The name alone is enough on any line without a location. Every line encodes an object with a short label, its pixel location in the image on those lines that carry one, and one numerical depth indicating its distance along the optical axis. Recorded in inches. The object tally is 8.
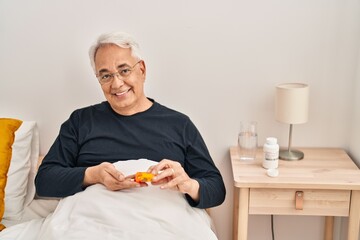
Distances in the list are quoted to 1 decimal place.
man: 63.8
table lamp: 68.1
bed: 55.0
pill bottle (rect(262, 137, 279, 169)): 66.8
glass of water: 72.9
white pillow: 73.2
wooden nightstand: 62.7
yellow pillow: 72.1
